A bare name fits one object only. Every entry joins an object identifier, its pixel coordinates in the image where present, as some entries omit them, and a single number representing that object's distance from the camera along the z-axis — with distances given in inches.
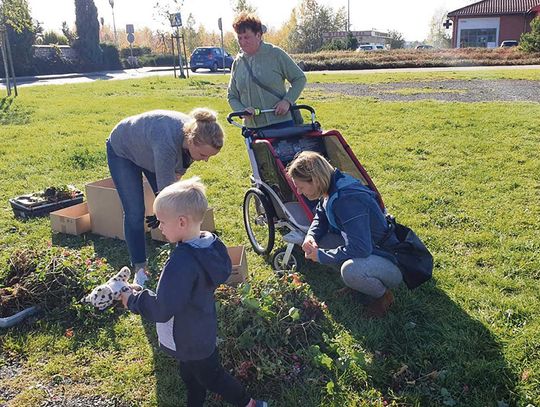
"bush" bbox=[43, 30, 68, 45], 1770.4
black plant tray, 230.1
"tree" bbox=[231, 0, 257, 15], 1510.8
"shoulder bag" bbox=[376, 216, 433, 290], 136.0
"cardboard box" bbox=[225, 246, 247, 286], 152.5
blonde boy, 90.4
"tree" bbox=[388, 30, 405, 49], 2389.3
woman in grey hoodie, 129.9
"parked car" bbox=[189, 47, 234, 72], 1243.2
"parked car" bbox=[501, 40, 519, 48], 1703.1
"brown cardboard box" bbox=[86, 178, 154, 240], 196.5
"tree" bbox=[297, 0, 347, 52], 2226.4
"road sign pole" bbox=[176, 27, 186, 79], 960.3
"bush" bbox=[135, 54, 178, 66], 1834.4
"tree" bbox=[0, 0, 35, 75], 1348.4
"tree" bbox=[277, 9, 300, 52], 2219.5
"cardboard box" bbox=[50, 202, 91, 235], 208.2
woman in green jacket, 185.0
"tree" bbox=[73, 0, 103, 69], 1608.0
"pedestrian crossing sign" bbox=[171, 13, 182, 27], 926.4
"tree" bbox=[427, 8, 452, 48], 2878.0
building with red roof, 1939.0
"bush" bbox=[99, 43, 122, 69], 1646.2
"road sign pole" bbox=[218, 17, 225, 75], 1060.8
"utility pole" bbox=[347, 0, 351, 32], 2554.1
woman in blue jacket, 131.7
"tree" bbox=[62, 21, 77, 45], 1688.1
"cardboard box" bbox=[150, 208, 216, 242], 197.9
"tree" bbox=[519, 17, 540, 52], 1095.0
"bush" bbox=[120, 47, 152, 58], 1937.7
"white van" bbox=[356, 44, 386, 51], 1825.8
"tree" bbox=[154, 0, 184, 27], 1135.5
